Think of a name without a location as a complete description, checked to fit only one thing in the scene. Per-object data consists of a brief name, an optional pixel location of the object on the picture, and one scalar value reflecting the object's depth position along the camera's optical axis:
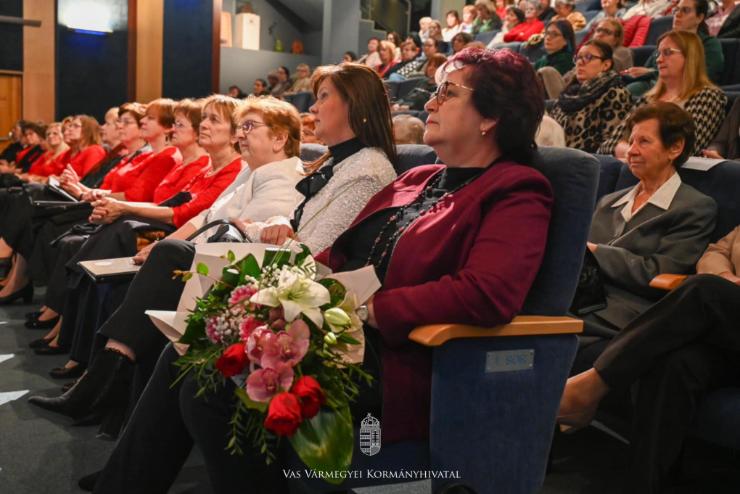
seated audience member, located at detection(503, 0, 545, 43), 6.34
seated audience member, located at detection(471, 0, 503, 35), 7.35
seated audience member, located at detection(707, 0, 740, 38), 4.32
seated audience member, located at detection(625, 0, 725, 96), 3.94
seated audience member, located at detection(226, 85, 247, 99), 8.76
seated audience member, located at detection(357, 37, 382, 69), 8.05
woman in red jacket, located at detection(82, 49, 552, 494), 1.33
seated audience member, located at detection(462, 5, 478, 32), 7.72
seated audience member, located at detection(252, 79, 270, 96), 9.40
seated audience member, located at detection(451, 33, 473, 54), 5.97
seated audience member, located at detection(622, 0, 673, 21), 5.32
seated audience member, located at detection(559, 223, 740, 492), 1.65
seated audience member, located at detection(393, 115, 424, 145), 2.49
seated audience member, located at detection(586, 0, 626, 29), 5.67
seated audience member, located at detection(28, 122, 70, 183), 5.33
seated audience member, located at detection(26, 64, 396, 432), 1.93
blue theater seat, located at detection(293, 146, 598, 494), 1.34
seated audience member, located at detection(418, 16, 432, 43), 7.65
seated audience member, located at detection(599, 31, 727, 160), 3.10
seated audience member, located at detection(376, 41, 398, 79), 7.82
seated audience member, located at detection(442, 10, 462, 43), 8.11
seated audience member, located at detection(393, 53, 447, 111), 5.40
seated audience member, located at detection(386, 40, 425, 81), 7.08
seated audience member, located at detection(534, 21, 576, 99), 4.73
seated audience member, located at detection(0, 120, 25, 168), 6.48
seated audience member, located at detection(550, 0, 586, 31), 5.93
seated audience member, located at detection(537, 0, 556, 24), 6.45
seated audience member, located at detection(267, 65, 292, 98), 8.93
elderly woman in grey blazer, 2.00
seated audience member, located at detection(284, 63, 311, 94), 8.24
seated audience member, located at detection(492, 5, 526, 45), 6.50
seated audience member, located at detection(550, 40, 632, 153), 3.50
